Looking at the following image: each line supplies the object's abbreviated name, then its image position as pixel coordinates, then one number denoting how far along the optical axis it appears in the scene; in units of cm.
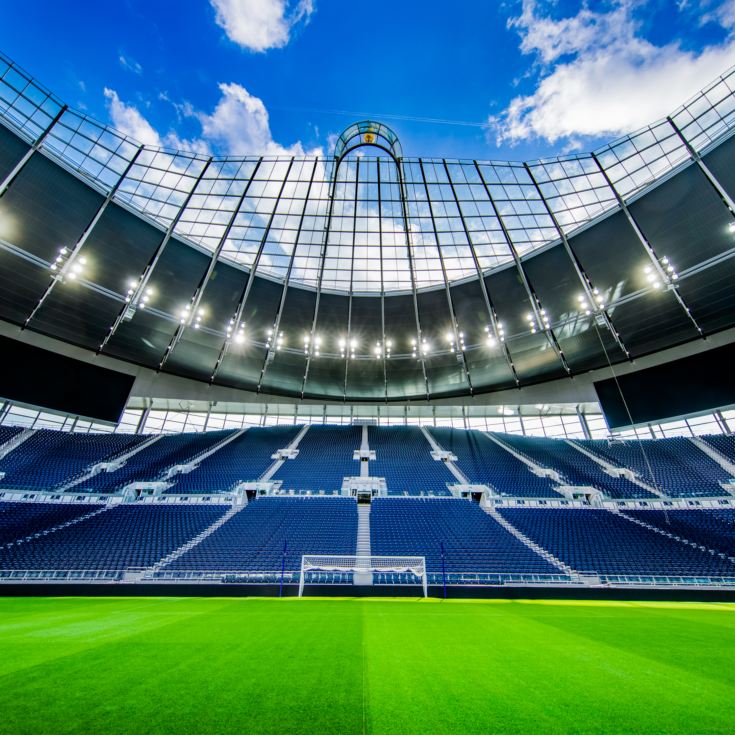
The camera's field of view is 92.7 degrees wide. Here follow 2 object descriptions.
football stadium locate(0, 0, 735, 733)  421
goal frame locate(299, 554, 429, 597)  1520
